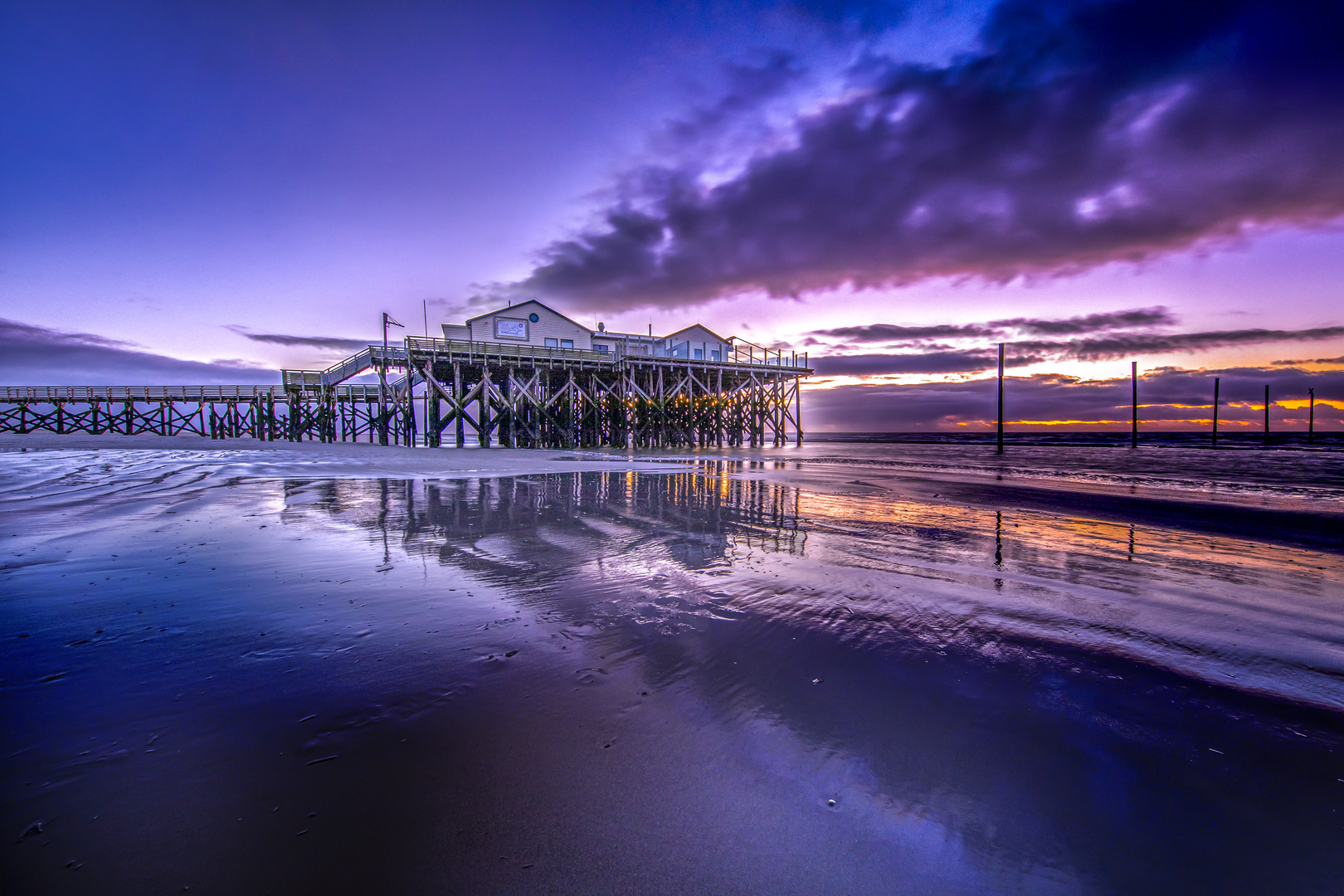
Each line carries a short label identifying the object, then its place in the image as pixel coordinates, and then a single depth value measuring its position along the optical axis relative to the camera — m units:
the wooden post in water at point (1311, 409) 52.19
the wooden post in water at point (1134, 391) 37.91
